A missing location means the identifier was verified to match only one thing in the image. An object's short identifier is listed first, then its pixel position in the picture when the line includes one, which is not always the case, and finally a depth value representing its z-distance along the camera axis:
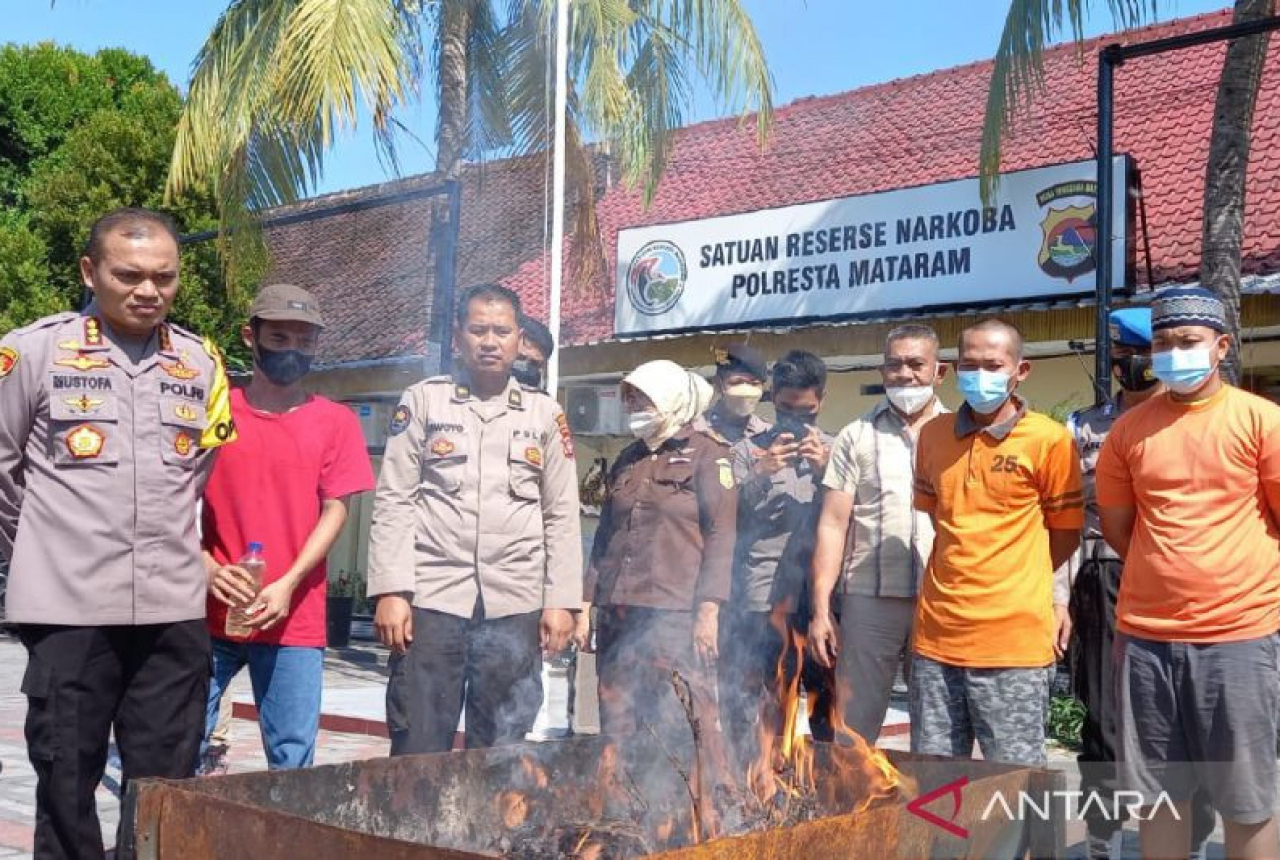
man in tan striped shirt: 5.06
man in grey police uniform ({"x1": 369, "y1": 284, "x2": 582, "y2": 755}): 4.54
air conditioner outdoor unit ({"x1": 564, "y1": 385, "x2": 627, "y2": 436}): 15.58
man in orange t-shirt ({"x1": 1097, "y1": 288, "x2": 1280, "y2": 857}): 3.97
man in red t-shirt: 4.40
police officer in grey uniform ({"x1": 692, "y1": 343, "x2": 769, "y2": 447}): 5.96
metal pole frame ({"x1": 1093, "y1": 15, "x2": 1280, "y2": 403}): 6.46
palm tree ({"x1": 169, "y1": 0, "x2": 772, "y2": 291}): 11.36
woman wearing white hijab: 5.17
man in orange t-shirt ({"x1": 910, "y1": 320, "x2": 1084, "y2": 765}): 4.48
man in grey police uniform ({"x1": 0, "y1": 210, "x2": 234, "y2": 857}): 3.52
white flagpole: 8.78
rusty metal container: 2.84
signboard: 10.99
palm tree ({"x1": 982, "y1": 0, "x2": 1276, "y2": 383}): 8.12
